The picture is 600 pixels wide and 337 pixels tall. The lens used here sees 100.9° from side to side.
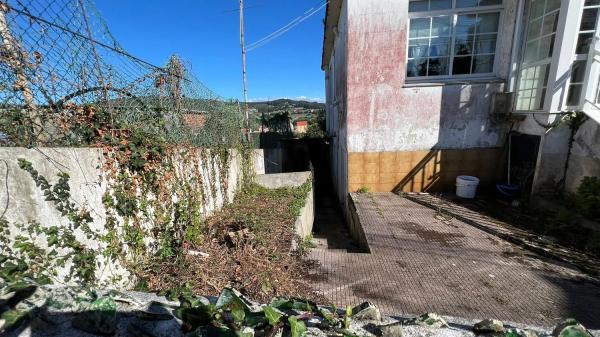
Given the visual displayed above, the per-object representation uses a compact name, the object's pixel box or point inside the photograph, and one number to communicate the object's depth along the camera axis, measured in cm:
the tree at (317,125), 1297
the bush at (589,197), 400
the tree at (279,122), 1330
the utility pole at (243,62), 802
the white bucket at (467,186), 580
